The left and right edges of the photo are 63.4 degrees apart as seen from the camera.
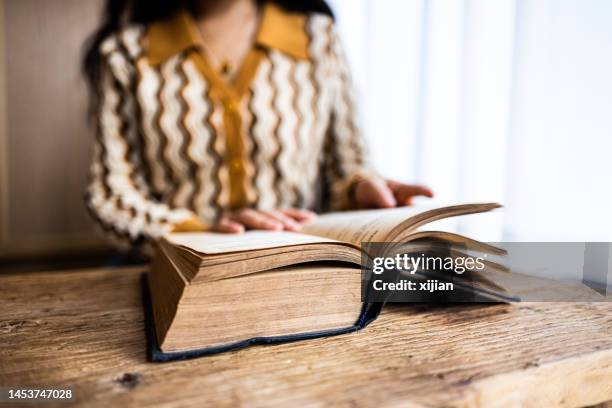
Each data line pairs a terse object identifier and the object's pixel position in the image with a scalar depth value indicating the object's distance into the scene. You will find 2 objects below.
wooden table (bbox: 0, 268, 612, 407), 0.31
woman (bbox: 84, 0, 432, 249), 0.90
